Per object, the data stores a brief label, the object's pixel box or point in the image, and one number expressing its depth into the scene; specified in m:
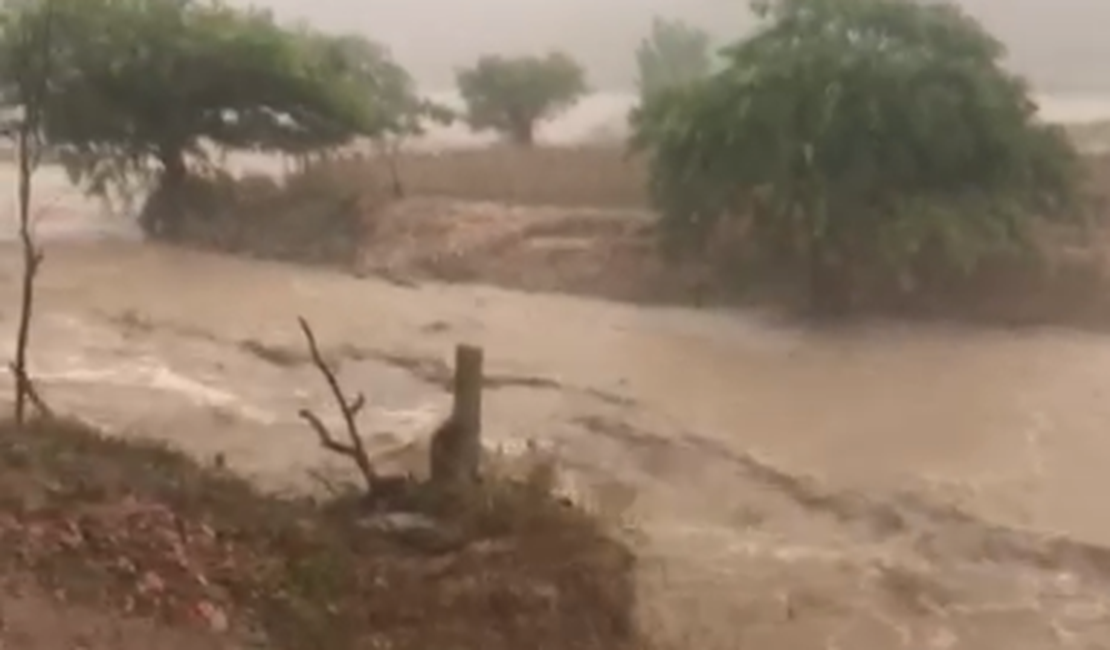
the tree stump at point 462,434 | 10.23
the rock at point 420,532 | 9.66
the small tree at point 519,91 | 32.78
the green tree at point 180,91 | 23.02
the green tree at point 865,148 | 19.27
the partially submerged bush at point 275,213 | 23.64
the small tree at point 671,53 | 39.69
